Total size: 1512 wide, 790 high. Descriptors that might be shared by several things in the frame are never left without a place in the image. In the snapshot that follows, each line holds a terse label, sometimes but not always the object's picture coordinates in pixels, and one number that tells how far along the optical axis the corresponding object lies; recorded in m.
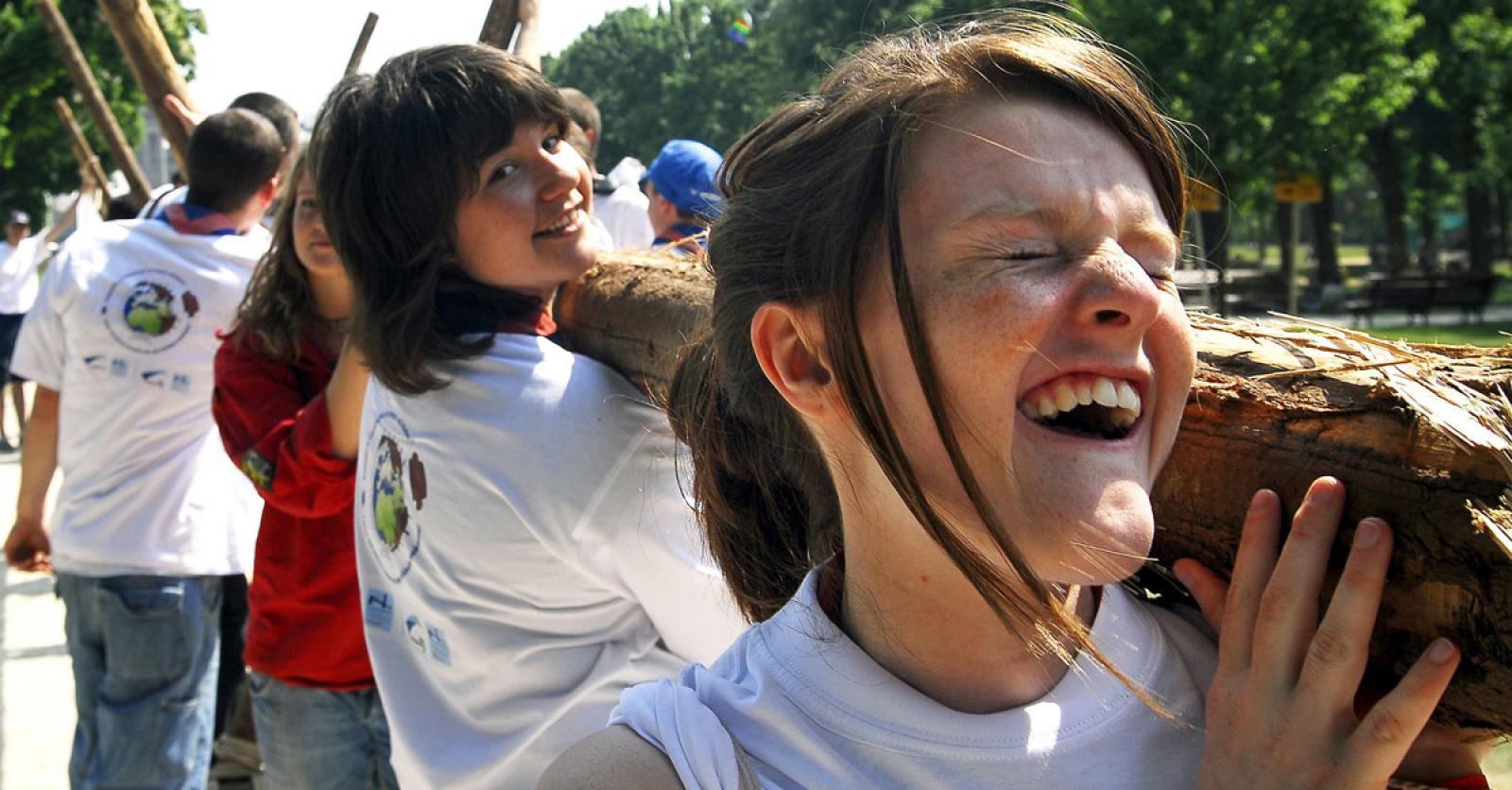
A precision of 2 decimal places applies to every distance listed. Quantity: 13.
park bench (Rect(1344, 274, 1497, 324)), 21.11
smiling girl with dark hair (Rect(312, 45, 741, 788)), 2.04
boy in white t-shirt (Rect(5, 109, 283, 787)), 3.78
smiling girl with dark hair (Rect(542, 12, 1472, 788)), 1.14
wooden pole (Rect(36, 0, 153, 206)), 5.61
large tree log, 1.02
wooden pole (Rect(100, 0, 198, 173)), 4.10
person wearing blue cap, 5.23
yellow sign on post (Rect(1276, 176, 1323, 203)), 17.47
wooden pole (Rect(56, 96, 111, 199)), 8.28
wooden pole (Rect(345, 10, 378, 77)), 4.43
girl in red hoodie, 2.82
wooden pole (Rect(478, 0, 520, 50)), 3.41
